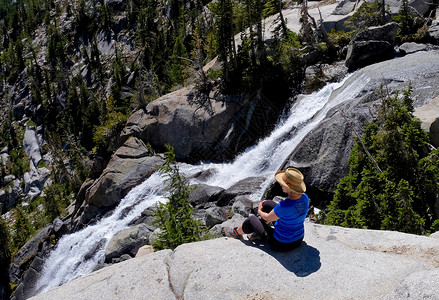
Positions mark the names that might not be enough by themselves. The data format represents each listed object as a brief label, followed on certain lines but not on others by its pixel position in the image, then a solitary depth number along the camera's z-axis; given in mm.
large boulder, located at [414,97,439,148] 11156
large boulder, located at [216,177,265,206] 18580
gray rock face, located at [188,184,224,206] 20078
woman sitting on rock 6012
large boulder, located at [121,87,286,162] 26469
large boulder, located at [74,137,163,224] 26688
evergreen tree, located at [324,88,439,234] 9219
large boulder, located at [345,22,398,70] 23078
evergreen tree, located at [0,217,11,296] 36981
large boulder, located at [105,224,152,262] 17797
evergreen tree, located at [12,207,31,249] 43575
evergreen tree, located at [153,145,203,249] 9578
